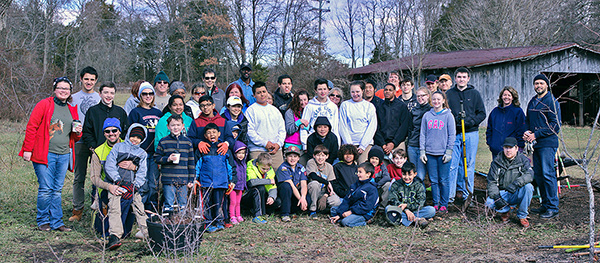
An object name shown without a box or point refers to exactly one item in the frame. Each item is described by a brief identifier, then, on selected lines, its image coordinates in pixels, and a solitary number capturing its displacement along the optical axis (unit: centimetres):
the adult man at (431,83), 767
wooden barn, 1964
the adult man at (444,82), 739
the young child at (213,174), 591
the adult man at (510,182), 610
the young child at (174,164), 562
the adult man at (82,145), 611
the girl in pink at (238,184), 628
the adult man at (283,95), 768
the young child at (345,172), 684
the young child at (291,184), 658
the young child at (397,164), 697
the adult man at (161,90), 685
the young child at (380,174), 681
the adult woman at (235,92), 705
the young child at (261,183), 658
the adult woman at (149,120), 605
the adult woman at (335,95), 784
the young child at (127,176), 514
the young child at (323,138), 689
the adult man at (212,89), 756
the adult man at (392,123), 721
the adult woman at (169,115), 594
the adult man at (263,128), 686
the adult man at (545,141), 638
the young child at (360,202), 624
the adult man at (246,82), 811
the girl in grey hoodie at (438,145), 662
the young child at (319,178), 671
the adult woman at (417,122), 708
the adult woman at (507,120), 683
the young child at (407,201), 617
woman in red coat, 553
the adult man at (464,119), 696
